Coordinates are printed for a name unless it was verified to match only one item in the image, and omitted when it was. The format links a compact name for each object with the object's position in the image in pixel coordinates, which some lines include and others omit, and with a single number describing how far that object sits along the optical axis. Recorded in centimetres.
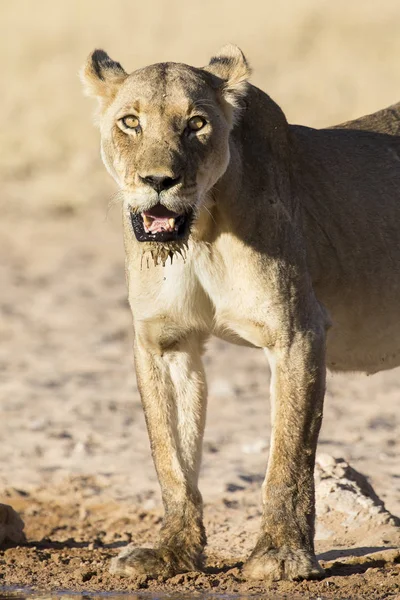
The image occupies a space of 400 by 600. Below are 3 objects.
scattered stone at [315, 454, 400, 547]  1464
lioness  1178
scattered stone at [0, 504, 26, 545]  1460
